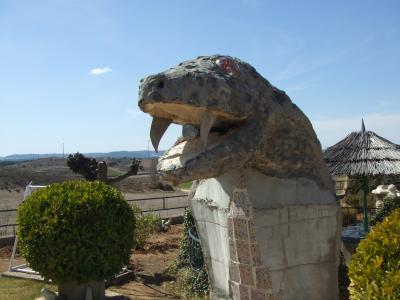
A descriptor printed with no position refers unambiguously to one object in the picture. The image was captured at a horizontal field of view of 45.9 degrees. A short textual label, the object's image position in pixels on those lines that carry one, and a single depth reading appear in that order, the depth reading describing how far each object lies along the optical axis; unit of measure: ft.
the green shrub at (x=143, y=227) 38.13
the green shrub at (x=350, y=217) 44.06
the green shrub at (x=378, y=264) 9.68
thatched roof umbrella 28.27
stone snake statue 10.26
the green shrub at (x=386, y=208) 39.18
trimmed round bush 22.85
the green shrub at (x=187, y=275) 26.05
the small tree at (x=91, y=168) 36.01
